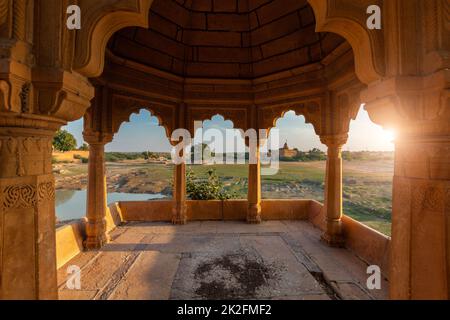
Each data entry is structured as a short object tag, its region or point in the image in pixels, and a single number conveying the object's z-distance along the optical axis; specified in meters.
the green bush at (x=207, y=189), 7.69
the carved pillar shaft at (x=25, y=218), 1.50
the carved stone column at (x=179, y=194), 6.60
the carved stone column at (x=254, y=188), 6.74
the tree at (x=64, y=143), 21.25
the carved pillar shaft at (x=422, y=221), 1.63
